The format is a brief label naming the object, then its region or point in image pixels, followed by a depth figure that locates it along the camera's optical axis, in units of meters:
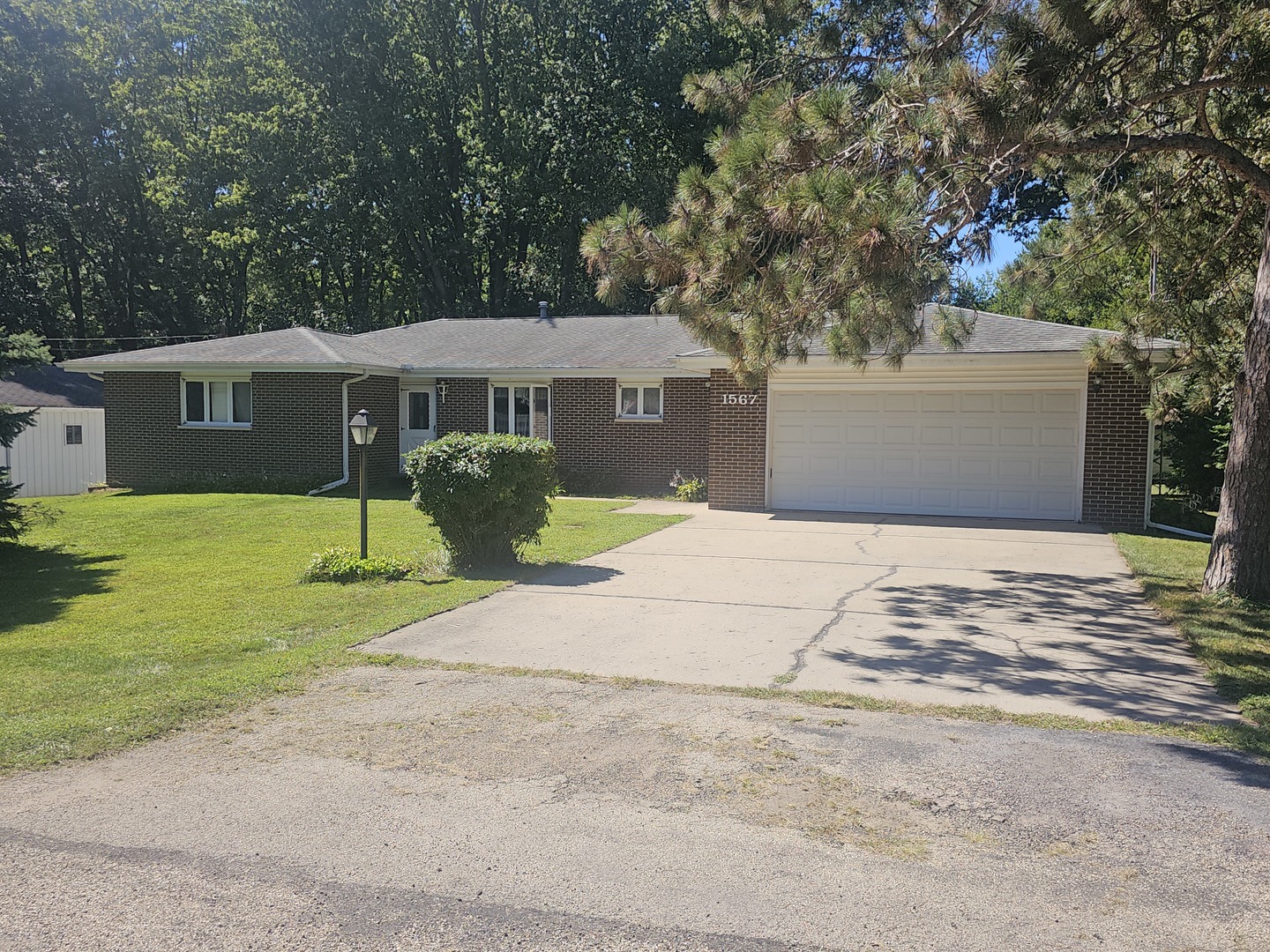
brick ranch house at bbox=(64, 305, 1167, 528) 15.42
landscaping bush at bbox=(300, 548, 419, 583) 10.16
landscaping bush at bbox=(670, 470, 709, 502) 18.45
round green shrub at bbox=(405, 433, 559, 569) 10.11
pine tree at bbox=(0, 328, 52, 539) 10.90
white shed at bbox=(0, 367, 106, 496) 22.30
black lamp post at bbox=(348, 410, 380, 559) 10.55
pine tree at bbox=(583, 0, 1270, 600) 7.63
